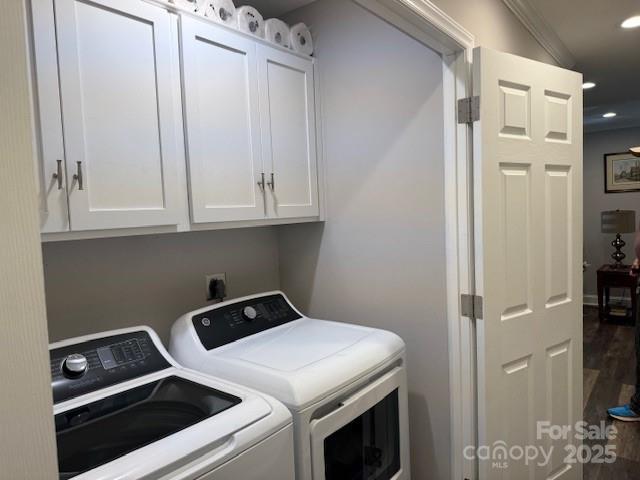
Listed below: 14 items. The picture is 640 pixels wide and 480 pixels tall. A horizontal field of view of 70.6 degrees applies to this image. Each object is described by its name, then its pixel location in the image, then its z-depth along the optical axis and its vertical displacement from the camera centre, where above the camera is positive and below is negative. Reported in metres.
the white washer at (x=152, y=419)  0.99 -0.50
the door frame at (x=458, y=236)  1.67 -0.10
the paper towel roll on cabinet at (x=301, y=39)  2.03 +0.81
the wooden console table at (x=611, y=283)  4.98 -0.88
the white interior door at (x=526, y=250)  1.68 -0.17
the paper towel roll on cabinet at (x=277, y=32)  1.91 +0.80
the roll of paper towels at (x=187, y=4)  1.55 +0.76
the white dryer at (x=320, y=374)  1.33 -0.50
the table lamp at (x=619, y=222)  5.16 -0.20
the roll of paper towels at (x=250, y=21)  1.79 +0.80
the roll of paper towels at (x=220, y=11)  1.66 +0.79
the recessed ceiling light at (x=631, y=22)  2.38 +0.97
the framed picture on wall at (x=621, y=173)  5.56 +0.39
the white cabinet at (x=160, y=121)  1.26 +0.35
